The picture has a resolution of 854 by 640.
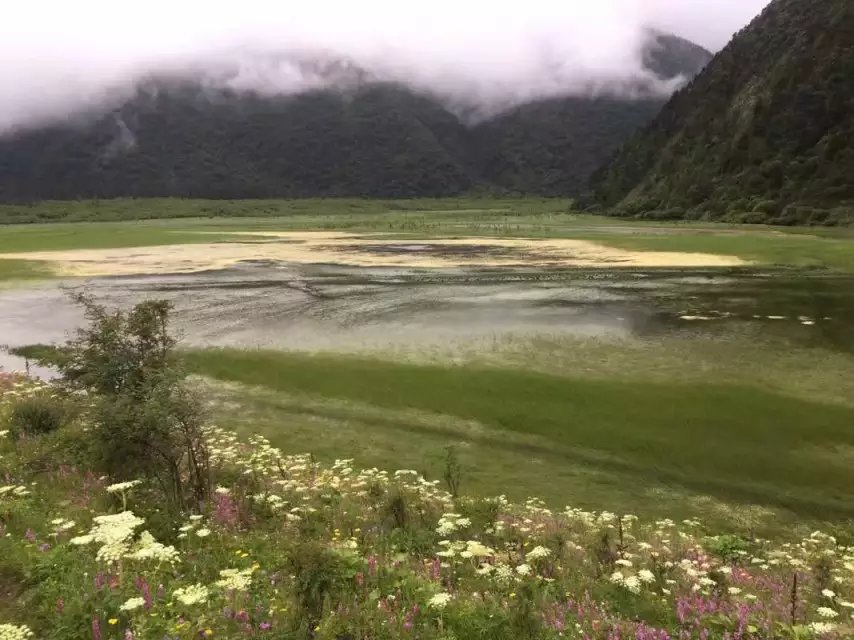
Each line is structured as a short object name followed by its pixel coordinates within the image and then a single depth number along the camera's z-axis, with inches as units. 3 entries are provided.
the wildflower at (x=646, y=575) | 392.5
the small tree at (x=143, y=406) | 556.1
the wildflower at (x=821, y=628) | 321.7
